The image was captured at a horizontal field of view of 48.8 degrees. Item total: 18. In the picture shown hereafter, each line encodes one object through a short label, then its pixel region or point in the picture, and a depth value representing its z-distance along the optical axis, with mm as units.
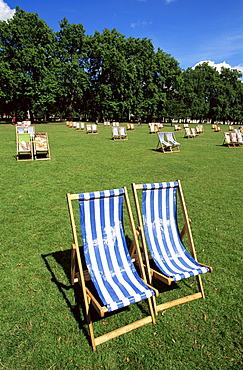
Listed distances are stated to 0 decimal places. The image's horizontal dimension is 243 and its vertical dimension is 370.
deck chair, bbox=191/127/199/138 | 24825
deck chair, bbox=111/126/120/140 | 20348
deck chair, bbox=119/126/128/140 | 20659
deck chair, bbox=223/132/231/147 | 18359
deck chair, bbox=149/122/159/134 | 27166
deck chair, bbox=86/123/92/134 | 26438
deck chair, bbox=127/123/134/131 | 31812
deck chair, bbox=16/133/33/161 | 11164
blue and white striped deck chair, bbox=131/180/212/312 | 3176
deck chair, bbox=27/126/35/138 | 16869
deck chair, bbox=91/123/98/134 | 26480
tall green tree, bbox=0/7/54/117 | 39875
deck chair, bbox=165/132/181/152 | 15047
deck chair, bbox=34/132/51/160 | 11359
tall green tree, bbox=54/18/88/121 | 45438
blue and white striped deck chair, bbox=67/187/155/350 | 2709
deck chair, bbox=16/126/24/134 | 14381
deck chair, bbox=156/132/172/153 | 14492
